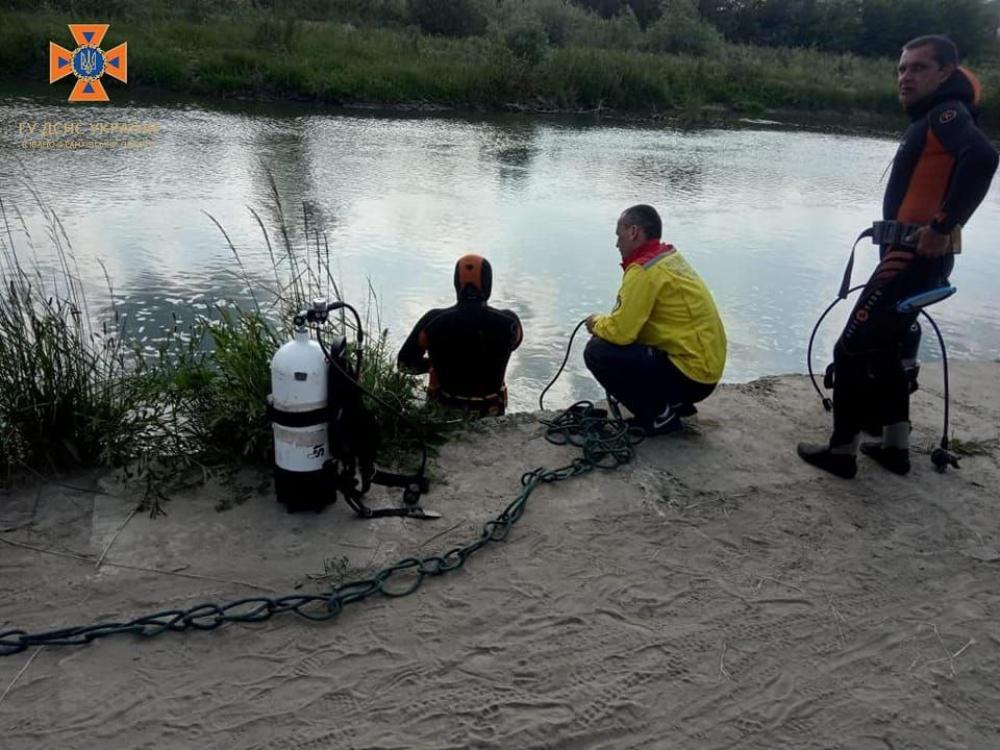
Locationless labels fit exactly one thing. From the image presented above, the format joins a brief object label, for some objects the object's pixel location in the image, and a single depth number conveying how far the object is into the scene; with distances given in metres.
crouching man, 3.90
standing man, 3.42
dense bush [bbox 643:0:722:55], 32.56
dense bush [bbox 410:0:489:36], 29.09
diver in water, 4.13
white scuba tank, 2.94
